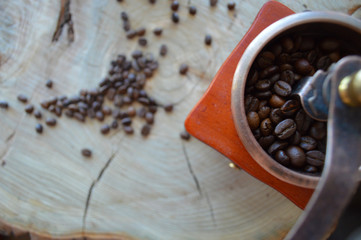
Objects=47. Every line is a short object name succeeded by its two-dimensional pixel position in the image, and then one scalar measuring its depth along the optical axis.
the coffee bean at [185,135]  0.40
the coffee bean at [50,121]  0.41
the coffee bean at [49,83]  0.41
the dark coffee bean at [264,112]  0.34
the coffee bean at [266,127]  0.34
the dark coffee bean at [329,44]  0.34
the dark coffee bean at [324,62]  0.34
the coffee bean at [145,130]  0.40
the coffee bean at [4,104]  0.41
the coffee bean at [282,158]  0.33
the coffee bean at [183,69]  0.40
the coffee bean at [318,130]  0.34
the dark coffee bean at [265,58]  0.34
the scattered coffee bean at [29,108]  0.41
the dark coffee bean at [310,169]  0.33
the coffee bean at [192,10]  0.40
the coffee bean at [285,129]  0.33
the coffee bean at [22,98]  0.41
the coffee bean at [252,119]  0.34
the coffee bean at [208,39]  0.40
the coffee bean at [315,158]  0.33
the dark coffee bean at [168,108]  0.40
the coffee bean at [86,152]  0.41
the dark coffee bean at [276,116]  0.34
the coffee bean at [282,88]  0.33
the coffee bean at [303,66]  0.34
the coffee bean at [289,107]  0.34
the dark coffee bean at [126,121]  0.41
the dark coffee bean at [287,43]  0.34
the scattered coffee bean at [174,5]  0.41
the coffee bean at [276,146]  0.34
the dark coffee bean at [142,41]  0.41
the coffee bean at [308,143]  0.34
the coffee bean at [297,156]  0.33
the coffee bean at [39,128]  0.41
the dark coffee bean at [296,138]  0.34
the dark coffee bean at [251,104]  0.34
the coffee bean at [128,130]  0.40
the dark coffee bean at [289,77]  0.34
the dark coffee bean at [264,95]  0.34
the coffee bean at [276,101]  0.34
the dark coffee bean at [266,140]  0.34
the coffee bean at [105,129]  0.41
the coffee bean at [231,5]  0.40
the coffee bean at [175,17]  0.41
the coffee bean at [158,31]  0.41
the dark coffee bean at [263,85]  0.34
